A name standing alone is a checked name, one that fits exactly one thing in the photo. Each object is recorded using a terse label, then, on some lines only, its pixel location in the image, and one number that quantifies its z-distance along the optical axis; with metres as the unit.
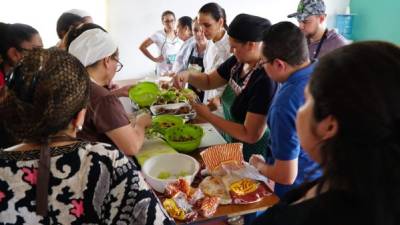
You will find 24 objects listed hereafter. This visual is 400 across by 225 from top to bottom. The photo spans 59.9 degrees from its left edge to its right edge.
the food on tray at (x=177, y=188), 1.49
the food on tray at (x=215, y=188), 1.51
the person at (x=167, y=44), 4.48
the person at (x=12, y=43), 1.94
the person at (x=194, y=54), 3.31
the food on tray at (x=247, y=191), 1.50
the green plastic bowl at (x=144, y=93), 2.58
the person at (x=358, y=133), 0.68
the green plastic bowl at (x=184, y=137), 1.93
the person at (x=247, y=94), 1.87
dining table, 1.45
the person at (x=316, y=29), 2.84
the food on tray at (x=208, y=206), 1.42
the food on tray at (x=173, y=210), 1.40
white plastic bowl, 1.71
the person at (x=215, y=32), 2.93
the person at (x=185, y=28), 4.23
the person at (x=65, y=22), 2.90
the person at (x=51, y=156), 0.92
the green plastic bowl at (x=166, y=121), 2.19
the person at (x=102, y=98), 1.48
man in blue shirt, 1.49
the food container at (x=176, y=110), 2.38
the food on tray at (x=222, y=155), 1.74
